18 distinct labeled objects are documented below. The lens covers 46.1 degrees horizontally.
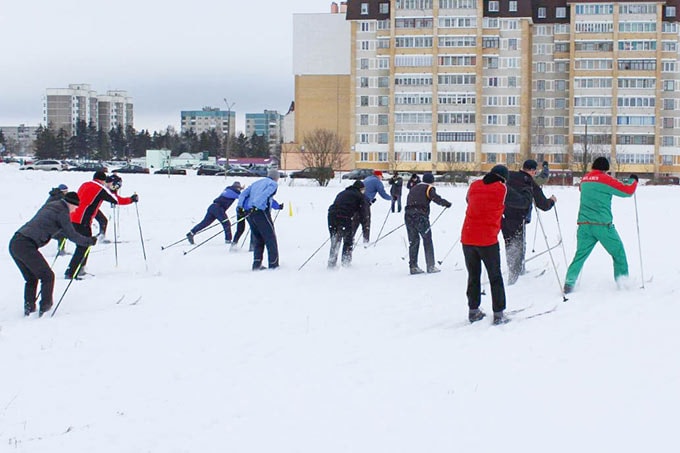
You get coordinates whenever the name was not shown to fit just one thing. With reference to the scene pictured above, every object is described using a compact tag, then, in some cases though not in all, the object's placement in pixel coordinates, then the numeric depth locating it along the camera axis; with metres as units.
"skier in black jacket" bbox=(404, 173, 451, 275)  12.15
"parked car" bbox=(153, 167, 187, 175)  63.70
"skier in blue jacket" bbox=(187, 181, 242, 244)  16.58
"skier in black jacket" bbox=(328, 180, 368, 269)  13.07
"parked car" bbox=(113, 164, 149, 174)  61.58
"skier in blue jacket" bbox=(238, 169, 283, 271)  12.96
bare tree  64.62
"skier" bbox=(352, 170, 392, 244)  13.65
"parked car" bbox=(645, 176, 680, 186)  56.12
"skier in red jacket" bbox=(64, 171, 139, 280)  12.42
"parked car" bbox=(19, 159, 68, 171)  64.11
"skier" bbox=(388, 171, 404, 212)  25.72
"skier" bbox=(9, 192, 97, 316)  9.38
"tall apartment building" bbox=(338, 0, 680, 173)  79.81
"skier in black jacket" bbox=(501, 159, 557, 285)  10.29
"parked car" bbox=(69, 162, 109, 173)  63.47
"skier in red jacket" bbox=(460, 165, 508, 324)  8.15
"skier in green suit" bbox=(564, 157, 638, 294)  9.02
